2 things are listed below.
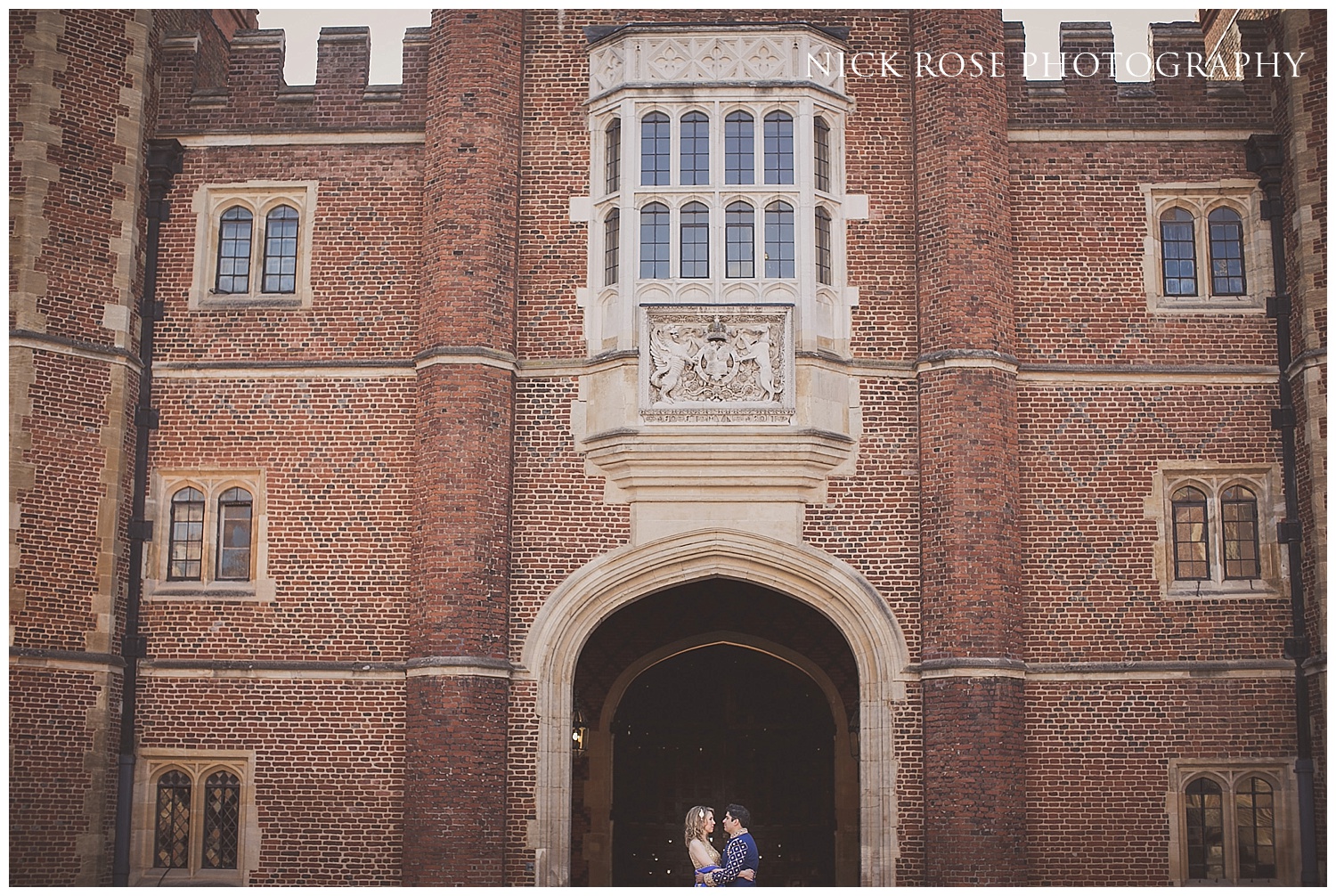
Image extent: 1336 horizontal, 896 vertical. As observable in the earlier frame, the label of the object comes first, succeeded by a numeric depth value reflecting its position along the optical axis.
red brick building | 16.81
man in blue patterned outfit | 12.29
